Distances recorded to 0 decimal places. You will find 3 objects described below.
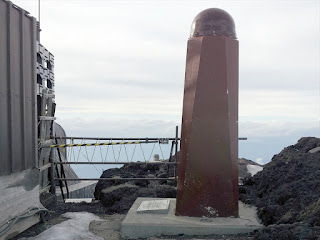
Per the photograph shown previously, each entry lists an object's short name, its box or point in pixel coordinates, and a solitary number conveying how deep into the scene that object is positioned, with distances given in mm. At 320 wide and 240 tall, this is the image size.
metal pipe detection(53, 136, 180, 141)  9891
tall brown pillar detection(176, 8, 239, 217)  6785
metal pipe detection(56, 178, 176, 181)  10148
